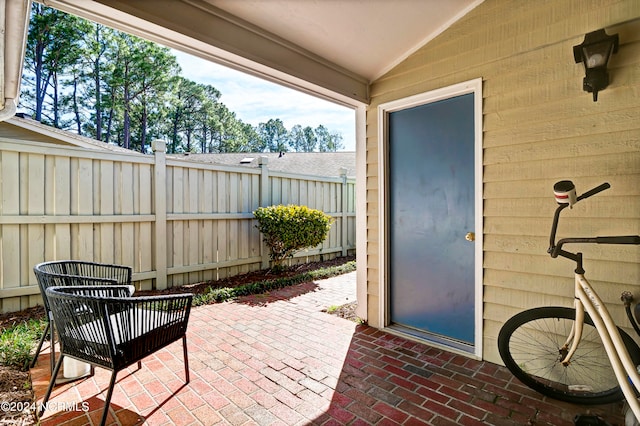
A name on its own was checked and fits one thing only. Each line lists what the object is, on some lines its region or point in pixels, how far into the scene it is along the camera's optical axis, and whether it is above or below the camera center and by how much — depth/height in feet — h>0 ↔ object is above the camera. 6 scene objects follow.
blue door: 9.27 -0.31
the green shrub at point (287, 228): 17.98 -1.04
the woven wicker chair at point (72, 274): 7.41 -1.76
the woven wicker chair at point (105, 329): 5.94 -2.34
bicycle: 5.86 -2.97
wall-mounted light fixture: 6.64 +3.22
